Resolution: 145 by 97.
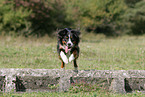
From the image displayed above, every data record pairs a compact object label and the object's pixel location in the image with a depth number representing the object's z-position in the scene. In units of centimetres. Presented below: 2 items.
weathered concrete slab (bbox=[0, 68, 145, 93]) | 1074
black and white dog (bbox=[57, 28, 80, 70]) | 1006
